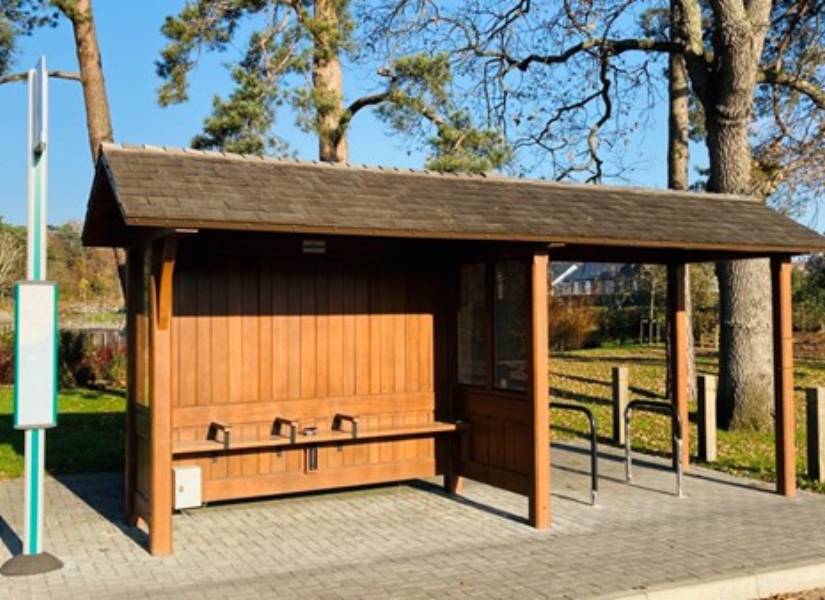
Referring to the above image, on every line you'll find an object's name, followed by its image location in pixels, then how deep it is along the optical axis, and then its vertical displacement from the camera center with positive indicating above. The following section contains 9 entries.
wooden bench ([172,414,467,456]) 7.68 -1.05
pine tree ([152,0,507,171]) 16.28 +4.56
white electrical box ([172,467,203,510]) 7.43 -1.38
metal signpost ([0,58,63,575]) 6.29 -0.14
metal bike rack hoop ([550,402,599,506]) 8.29 -1.22
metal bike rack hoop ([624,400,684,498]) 8.96 -1.20
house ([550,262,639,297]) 45.01 +3.00
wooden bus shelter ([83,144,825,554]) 7.06 +0.10
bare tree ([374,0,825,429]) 13.60 +4.08
